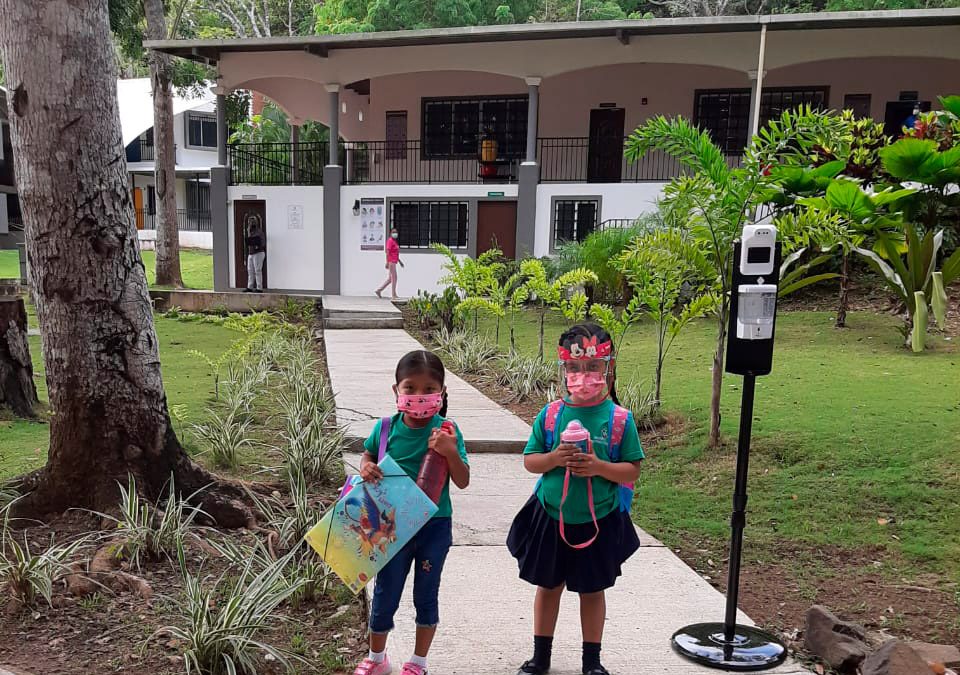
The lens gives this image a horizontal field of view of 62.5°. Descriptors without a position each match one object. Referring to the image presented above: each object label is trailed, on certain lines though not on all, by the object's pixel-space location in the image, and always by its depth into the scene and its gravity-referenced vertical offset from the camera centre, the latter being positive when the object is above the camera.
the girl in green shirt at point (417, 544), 2.91 -1.24
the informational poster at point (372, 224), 20.36 -0.39
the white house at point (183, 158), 35.31 +2.07
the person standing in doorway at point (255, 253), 20.39 -1.23
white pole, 13.16 +2.06
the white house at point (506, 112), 17.92 +2.70
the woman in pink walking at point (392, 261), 18.77 -1.23
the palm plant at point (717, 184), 5.92 +0.25
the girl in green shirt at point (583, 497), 2.82 -1.03
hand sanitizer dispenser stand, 3.14 -0.60
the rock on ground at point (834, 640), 3.23 -1.75
